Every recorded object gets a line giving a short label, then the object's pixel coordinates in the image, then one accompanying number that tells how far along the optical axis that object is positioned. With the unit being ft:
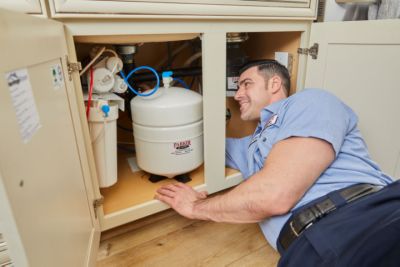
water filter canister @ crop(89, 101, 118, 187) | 2.71
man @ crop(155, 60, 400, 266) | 1.88
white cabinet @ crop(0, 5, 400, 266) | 1.19
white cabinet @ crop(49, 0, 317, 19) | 2.17
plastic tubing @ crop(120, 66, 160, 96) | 3.10
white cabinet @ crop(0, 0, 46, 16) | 1.94
